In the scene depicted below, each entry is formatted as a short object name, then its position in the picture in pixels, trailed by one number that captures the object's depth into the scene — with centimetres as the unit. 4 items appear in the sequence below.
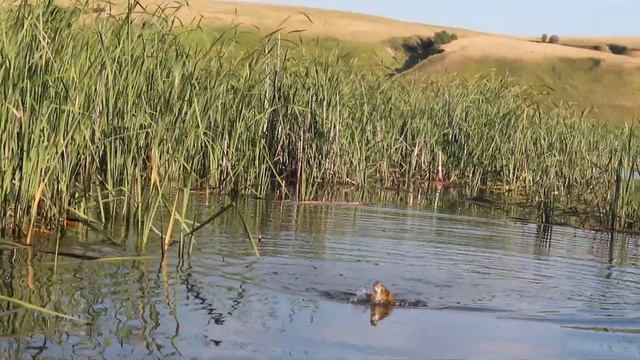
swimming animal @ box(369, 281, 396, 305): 562
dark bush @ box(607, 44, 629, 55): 7589
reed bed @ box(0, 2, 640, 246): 630
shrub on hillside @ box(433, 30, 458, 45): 7963
